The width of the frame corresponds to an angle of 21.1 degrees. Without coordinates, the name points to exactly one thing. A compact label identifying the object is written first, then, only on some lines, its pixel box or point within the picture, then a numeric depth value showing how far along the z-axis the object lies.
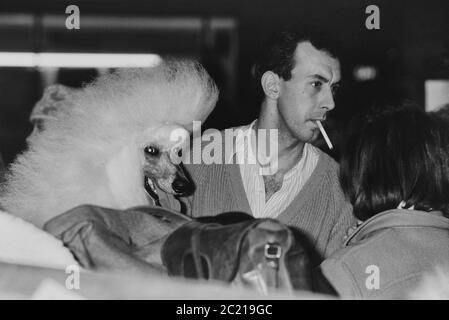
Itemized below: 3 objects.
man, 2.59
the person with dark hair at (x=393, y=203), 2.38
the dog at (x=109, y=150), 2.41
